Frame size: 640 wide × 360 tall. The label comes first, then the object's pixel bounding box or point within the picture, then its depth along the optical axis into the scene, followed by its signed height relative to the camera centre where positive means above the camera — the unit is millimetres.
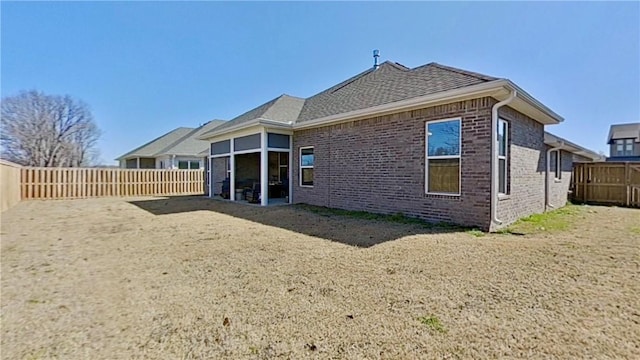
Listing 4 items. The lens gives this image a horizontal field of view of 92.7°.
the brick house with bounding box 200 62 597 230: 7031 +979
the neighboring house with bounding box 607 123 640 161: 34094 +4416
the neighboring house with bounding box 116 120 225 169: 24964 +2210
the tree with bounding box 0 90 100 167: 29156 +4816
